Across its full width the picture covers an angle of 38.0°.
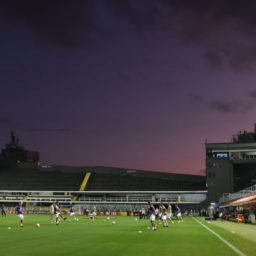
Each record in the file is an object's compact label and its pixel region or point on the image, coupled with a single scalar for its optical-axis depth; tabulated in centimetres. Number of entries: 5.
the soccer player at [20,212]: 3106
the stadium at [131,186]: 8341
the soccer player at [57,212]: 3331
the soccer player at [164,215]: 3249
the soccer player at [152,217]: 2760
